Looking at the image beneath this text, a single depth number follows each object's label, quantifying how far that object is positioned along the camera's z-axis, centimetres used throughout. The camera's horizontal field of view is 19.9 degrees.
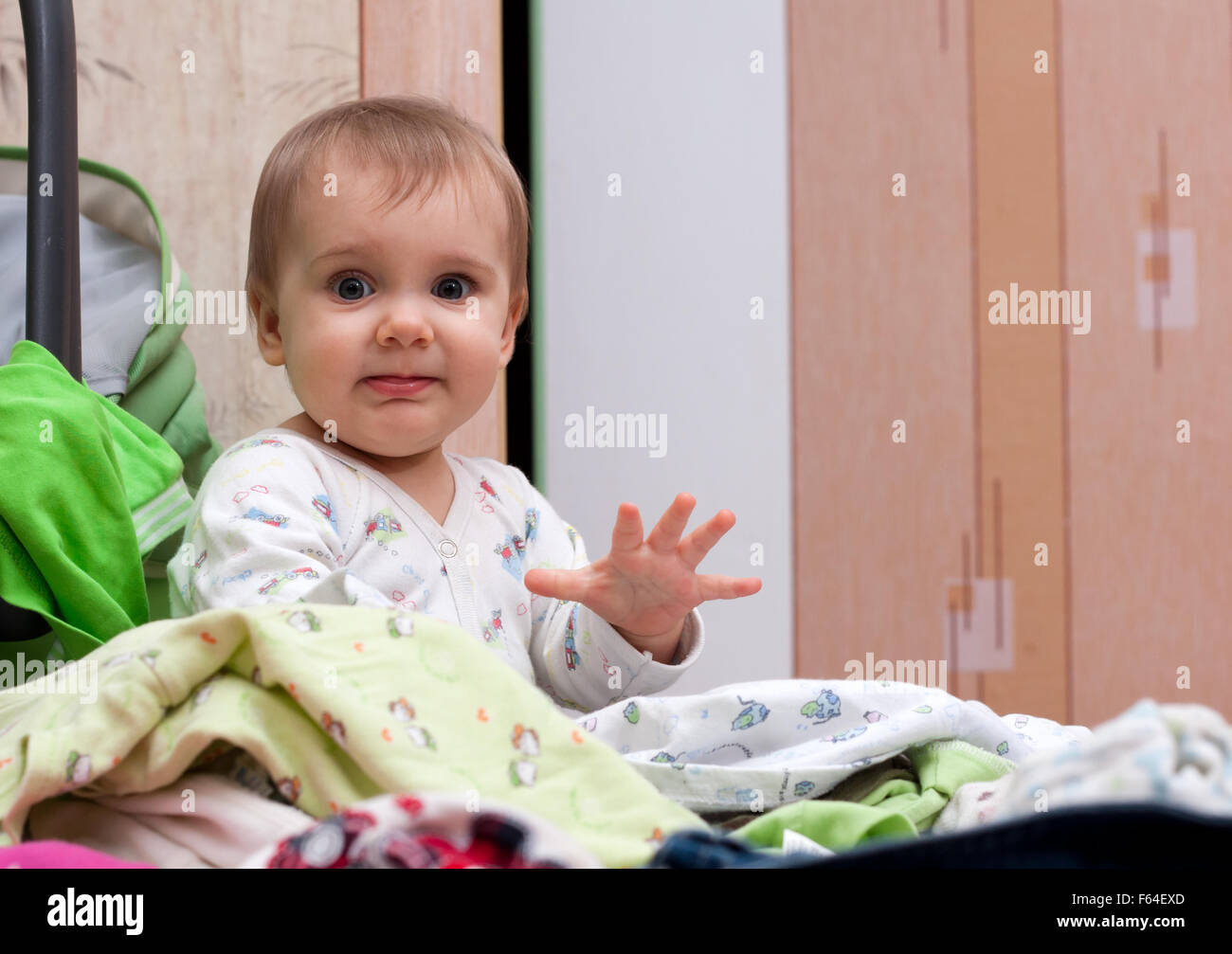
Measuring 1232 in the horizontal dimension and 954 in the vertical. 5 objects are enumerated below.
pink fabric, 109
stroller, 146
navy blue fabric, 88
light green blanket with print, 124
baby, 149
